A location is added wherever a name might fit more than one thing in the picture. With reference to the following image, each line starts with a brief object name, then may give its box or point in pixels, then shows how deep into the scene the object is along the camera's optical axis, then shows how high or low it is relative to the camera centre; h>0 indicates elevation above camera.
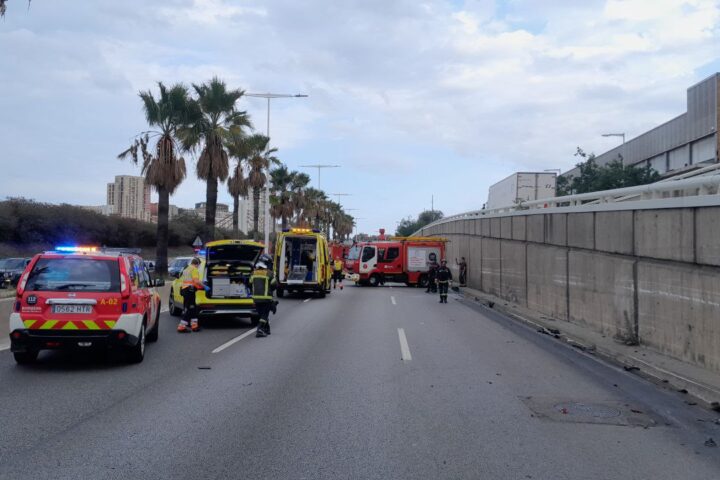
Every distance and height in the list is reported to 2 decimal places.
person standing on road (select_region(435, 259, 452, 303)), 23.07 -0.93
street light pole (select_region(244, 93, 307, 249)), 33.35 +4.00
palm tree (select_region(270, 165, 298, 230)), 54.84 +5.12
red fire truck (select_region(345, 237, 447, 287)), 35.34 -0.35
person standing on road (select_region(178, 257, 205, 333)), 14.30 -1.13
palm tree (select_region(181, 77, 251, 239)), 29.94 +5.75
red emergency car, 9.08 -0.80
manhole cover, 7.27 -1.82
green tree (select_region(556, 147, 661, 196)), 34.00 +4.28
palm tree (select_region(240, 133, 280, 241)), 40.16 +5.81
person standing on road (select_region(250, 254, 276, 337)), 13.52 -0.92
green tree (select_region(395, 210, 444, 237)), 132.71 +6.58
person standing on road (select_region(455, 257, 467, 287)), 33.16 -0.99
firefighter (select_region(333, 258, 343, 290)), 35.22 -0.98
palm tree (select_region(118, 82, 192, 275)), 28.64 +4.76
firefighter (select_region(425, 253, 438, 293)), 28.06 -1.29
